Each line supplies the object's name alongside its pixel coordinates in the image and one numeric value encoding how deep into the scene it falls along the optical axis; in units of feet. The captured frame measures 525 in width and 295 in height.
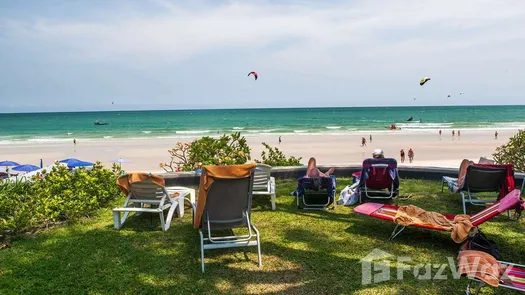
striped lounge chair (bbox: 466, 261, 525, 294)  10.11
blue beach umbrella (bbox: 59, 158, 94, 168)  37.11
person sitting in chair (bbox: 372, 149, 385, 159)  23.26
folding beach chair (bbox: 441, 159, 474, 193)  20.88
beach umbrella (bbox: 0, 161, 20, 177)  41.53
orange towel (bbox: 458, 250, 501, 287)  9.96
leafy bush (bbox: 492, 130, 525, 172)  27.78
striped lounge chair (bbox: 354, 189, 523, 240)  14.65
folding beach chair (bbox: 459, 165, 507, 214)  19.74
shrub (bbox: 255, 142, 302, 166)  31.42
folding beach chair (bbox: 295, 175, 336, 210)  21.31
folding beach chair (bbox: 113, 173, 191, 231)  17.94
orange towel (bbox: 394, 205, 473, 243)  14.30
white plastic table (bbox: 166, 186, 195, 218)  19.94
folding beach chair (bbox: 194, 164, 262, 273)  14.32
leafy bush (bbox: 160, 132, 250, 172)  28.53
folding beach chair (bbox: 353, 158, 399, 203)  21.36
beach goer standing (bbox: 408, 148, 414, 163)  61.06
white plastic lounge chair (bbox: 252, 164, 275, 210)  21.85
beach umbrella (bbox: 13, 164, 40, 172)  39.50
